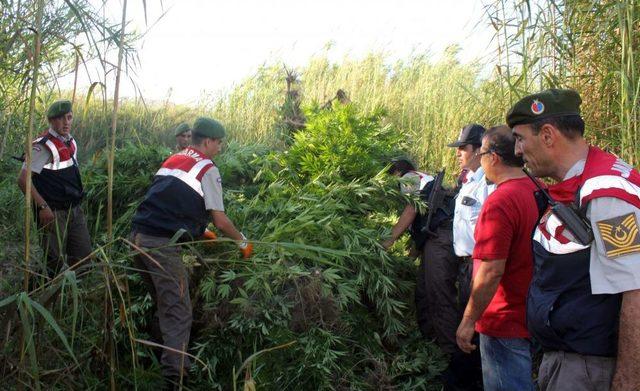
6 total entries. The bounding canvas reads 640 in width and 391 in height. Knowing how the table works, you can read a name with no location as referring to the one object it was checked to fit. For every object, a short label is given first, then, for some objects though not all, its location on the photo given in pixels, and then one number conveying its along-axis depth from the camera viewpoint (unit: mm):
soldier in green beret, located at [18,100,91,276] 6469
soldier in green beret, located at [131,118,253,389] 4992
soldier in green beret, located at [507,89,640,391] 2531
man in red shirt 3936
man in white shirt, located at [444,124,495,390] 4871
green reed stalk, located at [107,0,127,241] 2807
